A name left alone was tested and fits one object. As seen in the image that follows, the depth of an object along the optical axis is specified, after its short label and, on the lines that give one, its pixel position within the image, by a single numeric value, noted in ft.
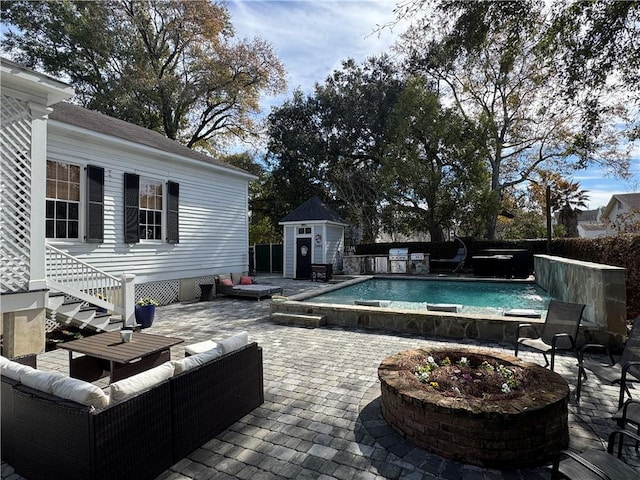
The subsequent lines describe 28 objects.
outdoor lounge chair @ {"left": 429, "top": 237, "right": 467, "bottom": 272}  54.85
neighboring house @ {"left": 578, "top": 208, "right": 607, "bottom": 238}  104.65
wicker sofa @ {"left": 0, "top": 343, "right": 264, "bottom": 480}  7.00
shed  52.47
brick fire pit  8.20
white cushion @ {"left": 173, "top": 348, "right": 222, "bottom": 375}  9.11
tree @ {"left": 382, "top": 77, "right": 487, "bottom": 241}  56.54
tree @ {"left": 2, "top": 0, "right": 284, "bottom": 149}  59.26
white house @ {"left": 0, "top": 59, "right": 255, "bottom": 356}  17.34
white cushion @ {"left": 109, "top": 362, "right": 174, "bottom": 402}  7.63
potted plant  23.66
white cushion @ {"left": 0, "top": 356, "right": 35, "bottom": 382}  8.45
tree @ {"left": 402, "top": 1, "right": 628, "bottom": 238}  59.26
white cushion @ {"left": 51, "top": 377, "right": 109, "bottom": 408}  7.11
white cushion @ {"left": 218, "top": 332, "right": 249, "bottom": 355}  10.69
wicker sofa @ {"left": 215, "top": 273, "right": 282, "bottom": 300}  34.61
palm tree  76.33
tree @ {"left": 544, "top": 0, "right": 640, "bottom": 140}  18.65
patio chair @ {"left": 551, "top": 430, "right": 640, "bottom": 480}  5.51
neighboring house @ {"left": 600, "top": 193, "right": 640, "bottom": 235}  53.17
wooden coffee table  12.28
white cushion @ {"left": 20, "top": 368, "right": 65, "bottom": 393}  7.77
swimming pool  29.68
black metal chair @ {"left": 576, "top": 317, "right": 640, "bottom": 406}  10.04
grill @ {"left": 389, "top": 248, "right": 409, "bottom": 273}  54.44
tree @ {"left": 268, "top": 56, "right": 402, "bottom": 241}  68.23
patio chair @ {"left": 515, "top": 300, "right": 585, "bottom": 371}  13.12
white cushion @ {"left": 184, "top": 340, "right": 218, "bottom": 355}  10.40
